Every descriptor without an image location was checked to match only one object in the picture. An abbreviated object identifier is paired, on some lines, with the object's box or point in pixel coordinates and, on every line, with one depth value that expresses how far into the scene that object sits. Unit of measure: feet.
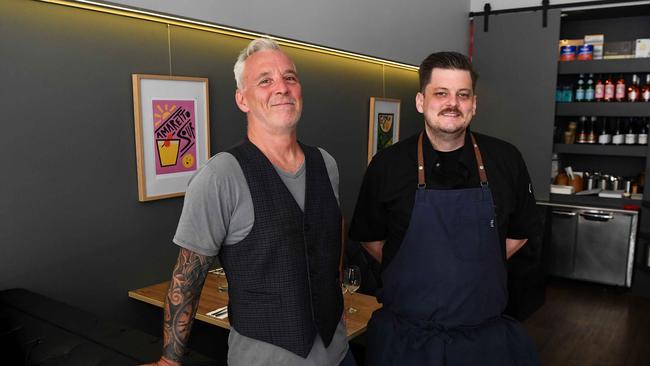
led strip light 7.43
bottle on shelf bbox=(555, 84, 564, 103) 17.57
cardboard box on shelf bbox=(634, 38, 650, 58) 16.17
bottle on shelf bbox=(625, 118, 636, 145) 16.83
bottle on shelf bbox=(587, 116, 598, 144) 17.58
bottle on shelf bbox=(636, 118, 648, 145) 16.67
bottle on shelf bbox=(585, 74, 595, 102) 17.20
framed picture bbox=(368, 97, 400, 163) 14.78
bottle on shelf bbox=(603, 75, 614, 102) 16.90
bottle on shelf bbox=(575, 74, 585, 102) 17.36
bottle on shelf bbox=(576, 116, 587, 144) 17.69
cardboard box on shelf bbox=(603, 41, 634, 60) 16.51
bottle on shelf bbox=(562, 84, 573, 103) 17.48
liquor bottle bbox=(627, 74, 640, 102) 16.62
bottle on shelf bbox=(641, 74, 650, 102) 16.43
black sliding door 16.90
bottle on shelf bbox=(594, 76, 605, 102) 17.01
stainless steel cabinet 16.24
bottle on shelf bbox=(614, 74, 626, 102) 16.70
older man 4.50
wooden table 7.55
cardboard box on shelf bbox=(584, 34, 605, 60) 16.96
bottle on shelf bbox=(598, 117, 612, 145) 17.31
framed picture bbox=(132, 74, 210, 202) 8.48
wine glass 8.36
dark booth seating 5.56
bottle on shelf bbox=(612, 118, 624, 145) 17.06
